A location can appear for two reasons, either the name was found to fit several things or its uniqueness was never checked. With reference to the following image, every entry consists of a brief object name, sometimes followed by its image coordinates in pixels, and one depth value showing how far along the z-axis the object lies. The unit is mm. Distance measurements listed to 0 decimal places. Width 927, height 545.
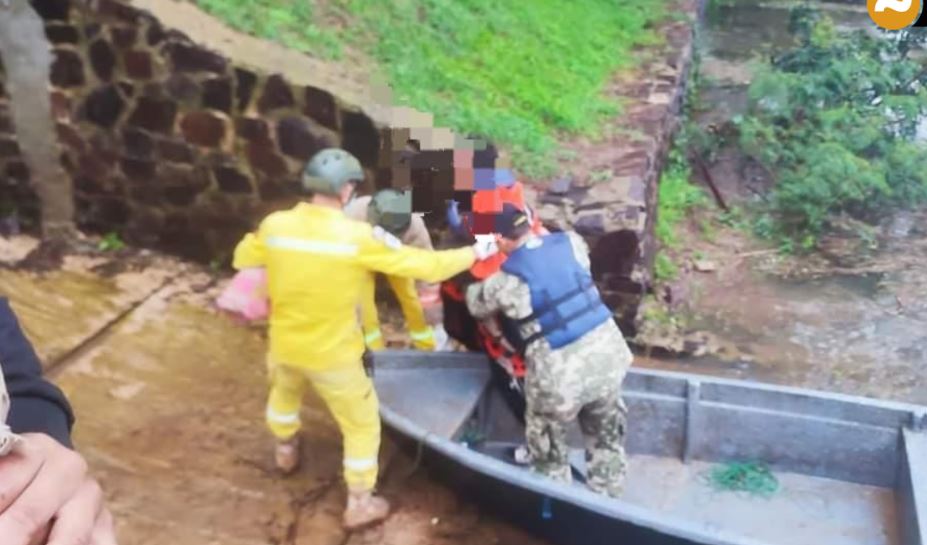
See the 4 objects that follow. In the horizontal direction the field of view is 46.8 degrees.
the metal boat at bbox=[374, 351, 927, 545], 4102
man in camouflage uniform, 3930
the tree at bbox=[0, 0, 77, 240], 6156
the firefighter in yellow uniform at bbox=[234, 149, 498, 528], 3906
